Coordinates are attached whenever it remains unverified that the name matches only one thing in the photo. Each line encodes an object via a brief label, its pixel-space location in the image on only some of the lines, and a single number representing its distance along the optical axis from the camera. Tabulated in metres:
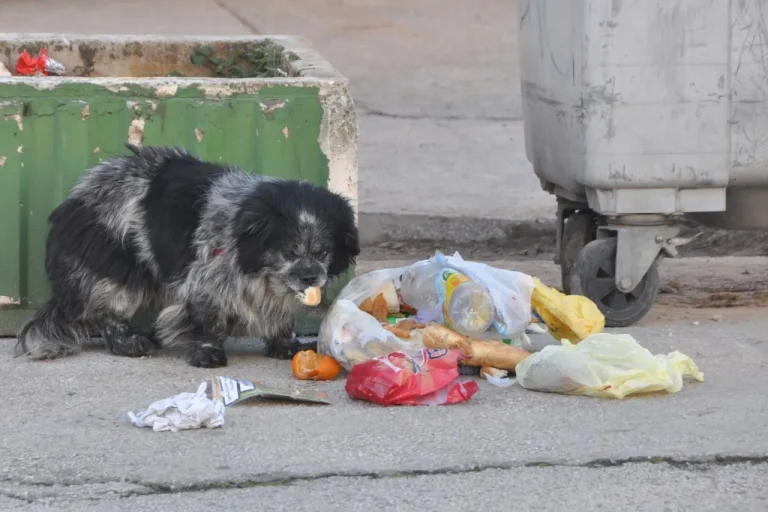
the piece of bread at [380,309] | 10.15
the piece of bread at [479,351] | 9.41
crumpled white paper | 8.02
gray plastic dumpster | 10.23
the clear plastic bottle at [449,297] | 9.77
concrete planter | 10.33
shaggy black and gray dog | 9.28
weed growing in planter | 12.80
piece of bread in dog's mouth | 9.19
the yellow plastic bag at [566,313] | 9.99
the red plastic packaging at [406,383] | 8.59
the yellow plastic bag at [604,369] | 8.80
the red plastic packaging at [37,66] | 12.02
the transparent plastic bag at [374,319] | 9.35
